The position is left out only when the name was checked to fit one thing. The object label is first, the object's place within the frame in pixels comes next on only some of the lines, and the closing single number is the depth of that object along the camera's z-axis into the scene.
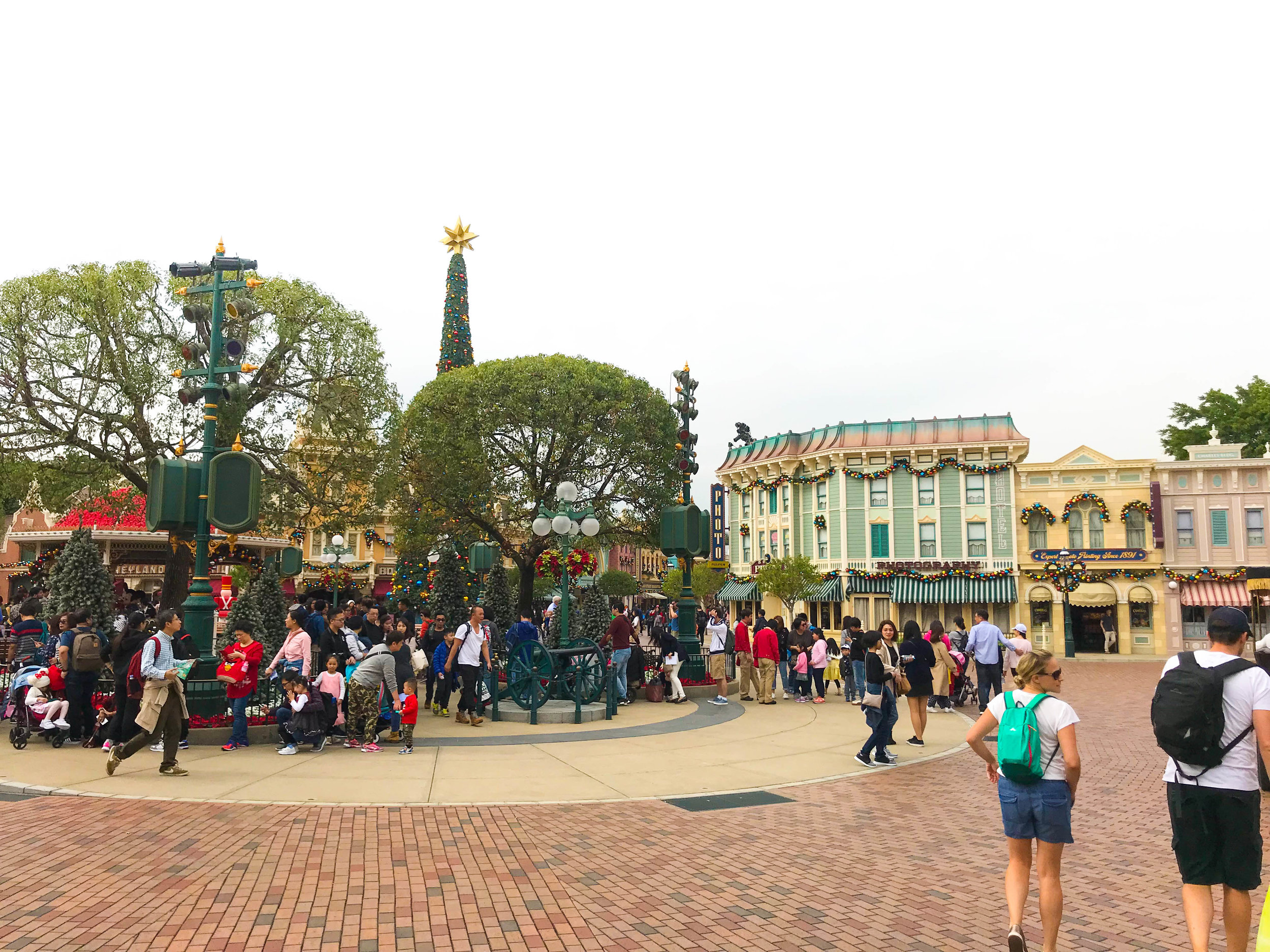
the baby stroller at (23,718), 10.48
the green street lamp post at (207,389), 11.64
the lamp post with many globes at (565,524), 14.23
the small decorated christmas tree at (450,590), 30.70
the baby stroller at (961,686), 15.70
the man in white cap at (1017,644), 14.06
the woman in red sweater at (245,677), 10.57
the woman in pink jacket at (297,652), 10.92
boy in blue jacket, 13.81
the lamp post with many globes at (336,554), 24.67
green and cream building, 38.38
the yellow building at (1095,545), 36.12
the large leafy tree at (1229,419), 43.16
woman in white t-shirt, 4.52
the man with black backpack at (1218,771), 4.07
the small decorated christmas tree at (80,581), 20.08
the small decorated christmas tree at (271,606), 19.70
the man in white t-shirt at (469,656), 12.58
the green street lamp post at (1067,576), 34.47
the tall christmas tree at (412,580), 34.53
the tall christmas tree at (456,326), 48.09
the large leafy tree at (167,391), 22.42
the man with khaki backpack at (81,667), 10.61
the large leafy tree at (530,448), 31.23
